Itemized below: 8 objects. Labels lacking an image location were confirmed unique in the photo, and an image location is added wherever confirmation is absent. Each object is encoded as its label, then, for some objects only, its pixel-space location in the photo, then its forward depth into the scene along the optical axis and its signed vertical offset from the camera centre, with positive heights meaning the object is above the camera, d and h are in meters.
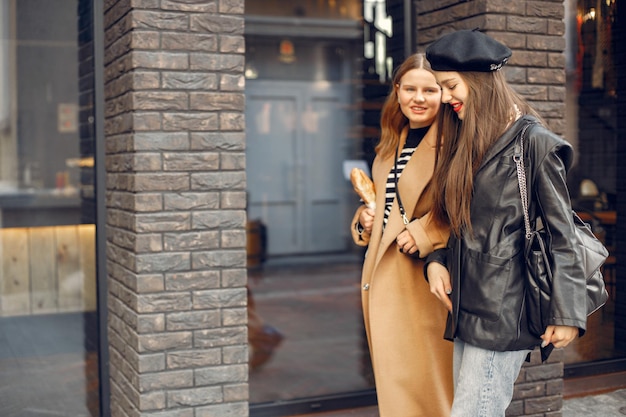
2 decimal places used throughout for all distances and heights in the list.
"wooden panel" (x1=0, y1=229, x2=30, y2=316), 5.19 -0.66
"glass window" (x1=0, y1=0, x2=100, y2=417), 4.75 -0.26
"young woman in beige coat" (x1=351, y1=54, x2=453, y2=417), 3.40 -0.54
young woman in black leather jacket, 2.78 -0.14
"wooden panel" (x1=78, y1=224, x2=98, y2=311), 5.13 -0.58
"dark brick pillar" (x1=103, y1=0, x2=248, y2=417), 3.74 -0.14
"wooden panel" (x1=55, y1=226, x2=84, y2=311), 5.40 -0.63
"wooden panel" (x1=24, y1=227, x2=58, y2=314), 5.43 -0.63
